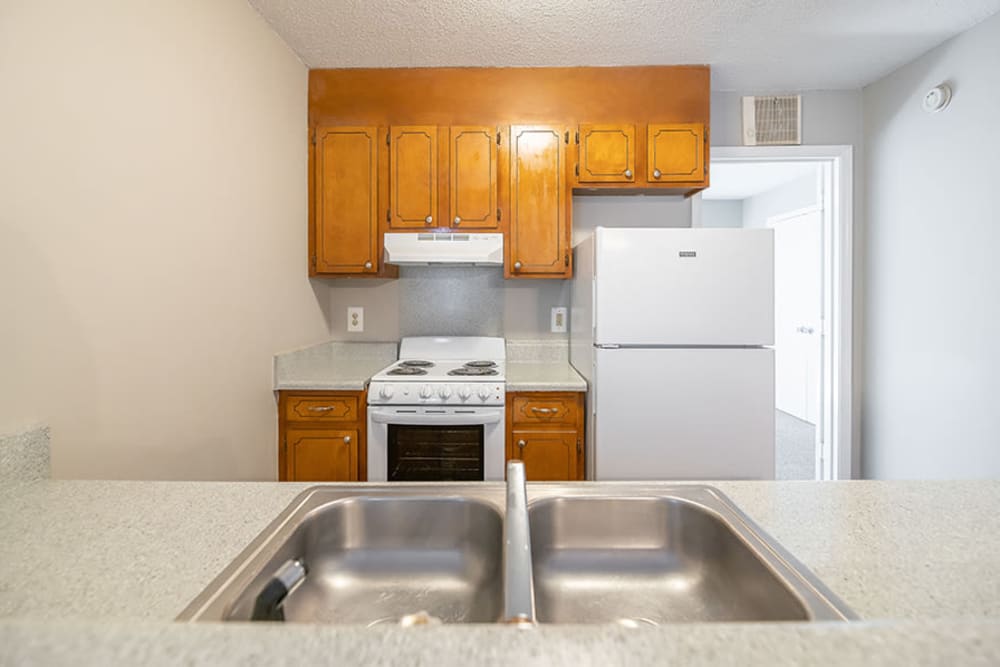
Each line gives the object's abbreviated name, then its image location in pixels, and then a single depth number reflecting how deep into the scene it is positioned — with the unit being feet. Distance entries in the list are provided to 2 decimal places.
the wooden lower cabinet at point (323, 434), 7.36
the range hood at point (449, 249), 8.00
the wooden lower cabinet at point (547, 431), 7.34
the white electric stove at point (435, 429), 7.14
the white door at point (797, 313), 15.21
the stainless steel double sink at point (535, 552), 2.45
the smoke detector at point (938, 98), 7.43
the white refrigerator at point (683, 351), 6.79
